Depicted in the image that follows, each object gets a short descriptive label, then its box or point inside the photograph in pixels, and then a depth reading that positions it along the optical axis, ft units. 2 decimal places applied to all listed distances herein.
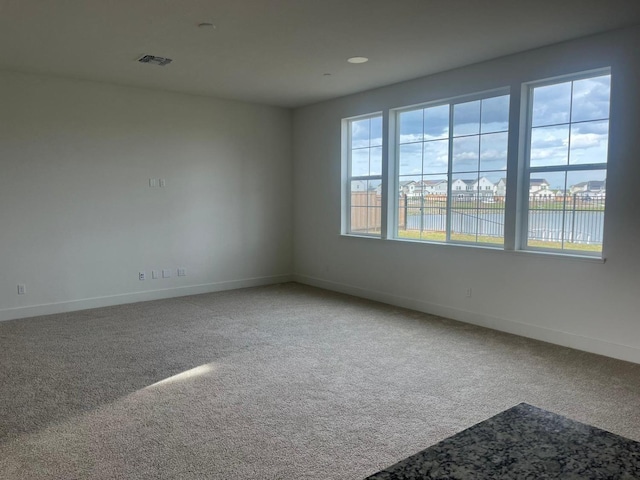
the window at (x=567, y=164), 13.57
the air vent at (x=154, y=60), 15.19
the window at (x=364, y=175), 20.58
